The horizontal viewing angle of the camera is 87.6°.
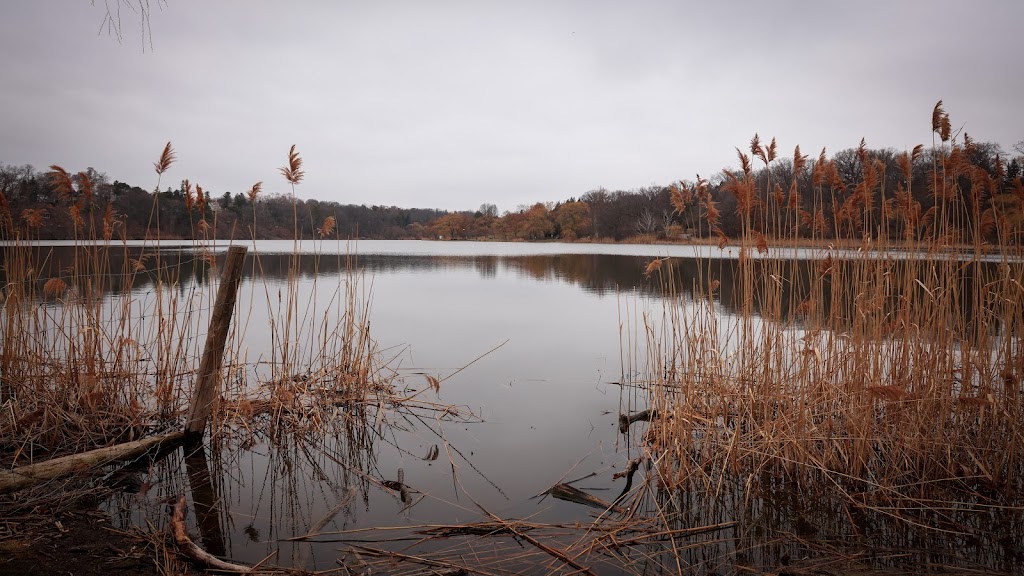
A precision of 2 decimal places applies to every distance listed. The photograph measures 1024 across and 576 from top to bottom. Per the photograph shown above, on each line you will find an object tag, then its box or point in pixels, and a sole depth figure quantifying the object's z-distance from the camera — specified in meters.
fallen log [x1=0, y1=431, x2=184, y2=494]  3.06
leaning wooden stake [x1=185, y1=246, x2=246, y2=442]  4.17
